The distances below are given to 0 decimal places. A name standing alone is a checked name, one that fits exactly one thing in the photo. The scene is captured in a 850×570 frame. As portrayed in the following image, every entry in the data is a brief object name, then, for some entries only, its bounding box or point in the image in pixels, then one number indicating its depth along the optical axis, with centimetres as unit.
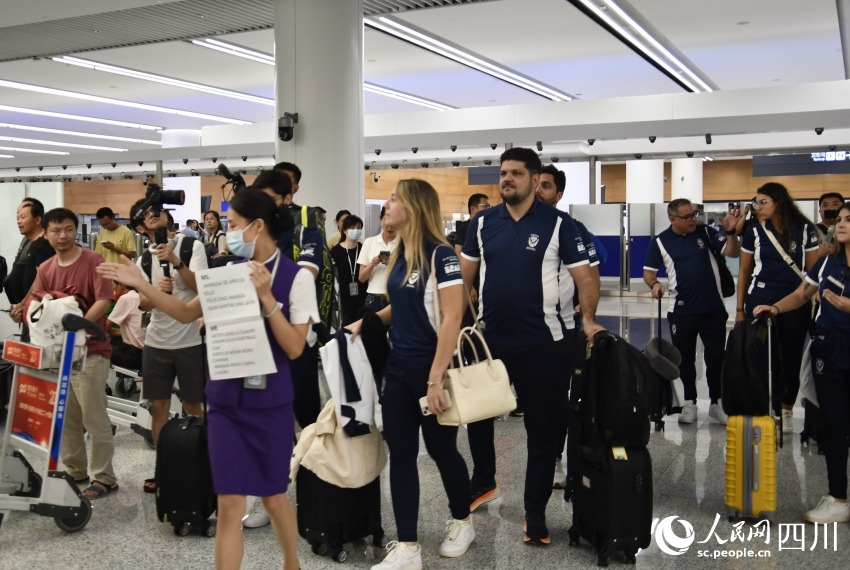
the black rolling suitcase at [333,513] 376
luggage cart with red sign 399
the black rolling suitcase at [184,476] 402
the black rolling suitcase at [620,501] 365
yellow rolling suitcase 415
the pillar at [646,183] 2255
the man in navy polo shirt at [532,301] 385
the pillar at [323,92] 824
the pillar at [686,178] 2452
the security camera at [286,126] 827
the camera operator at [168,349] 461
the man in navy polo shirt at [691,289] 617
